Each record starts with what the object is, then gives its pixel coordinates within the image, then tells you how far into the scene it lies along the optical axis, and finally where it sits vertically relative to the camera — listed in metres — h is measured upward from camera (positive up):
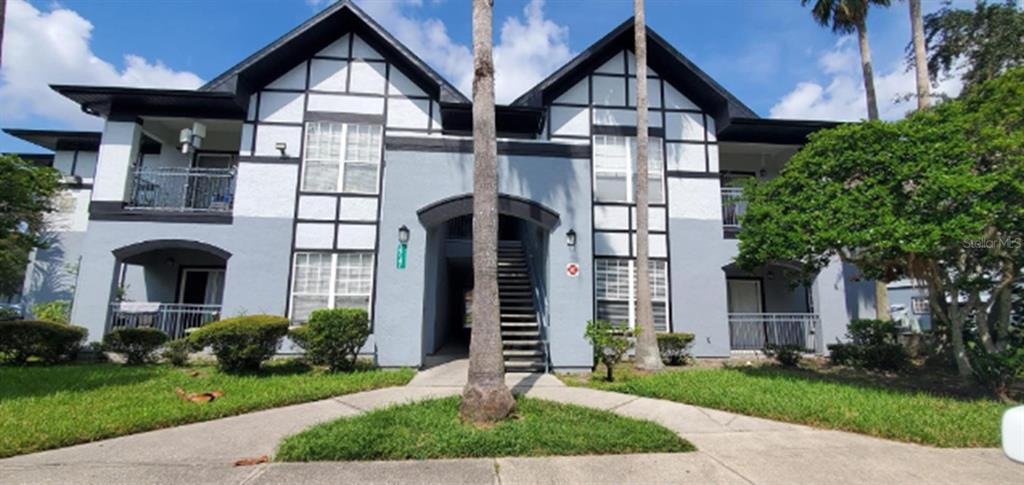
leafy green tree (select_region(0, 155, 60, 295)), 9.57 +1.96
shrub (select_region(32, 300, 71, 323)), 12.52 -0.37
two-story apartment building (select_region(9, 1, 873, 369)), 10.84 +2.68
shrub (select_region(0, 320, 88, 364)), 10.14 -0.95
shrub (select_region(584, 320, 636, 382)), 9.77 -0.67
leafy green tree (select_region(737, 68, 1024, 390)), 7.32 +1.83
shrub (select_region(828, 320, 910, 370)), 11.34 -0.81
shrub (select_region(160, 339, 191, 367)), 10.61 -1.16
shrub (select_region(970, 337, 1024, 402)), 7.82 -0.83
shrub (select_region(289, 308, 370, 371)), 9.32 -0.63
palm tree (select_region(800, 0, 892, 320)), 13.38 +9.38
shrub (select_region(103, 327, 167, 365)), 10.71 -0.99
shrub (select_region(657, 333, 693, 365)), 12.02 -0.89
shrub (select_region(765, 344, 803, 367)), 11.88 -1.04
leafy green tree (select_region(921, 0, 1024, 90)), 15.64 +9.66
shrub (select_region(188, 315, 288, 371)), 8.93 -0.71
